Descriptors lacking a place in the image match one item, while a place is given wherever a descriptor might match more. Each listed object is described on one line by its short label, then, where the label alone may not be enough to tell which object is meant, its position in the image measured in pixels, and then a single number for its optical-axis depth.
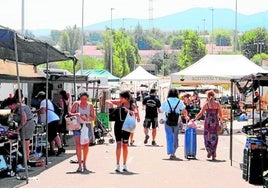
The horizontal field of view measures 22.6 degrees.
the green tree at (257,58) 110.43
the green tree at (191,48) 101.88
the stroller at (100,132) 21.81
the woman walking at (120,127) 14.41
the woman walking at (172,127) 17.25
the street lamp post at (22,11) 48.91
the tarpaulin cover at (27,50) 12.68
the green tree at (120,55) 107.88
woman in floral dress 16.91
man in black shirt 21.31
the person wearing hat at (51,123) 17.27
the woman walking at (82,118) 14.60
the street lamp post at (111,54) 98.24
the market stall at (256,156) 12.91
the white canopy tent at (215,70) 29.20
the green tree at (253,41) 138.50
